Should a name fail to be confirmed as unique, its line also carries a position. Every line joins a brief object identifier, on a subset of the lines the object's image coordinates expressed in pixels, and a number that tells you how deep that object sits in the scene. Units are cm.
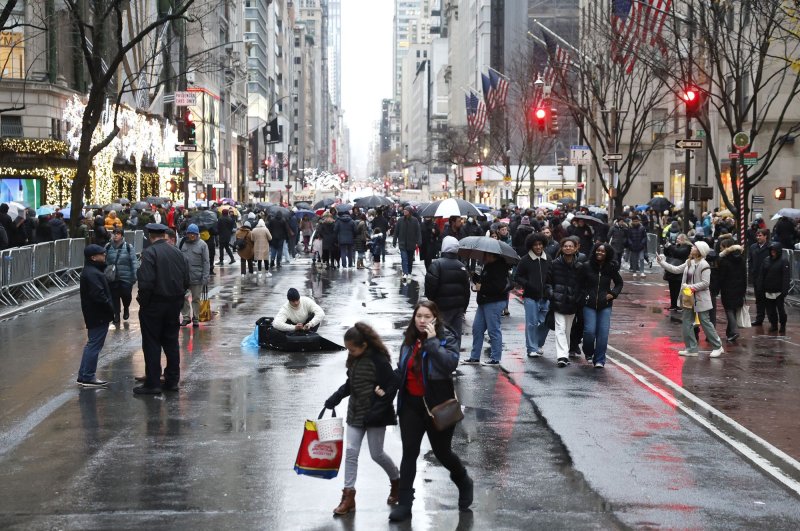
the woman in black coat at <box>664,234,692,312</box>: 2127
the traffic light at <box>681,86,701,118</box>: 3092
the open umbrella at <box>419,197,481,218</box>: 3056
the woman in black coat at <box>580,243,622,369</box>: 1505
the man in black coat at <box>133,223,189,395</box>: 1284
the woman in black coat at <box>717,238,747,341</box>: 1772
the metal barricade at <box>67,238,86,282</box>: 2767
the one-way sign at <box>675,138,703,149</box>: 3150
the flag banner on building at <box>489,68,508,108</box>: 6875
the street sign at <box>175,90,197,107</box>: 4322
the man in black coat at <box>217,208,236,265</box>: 3581
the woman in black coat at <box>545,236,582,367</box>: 1498
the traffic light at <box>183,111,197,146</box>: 4131
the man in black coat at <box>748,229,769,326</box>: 1969
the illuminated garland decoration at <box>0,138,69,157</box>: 4494
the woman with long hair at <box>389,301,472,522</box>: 787
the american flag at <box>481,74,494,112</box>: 7156
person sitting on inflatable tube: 1609
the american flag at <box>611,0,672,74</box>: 3681
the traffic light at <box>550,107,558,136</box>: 4134
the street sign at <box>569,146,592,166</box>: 4788
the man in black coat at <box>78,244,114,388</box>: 1335
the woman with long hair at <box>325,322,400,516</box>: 802
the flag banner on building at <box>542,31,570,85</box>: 4684
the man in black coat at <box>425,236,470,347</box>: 1361
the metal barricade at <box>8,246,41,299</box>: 2306
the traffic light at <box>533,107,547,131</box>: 4015
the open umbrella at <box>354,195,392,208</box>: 4528
